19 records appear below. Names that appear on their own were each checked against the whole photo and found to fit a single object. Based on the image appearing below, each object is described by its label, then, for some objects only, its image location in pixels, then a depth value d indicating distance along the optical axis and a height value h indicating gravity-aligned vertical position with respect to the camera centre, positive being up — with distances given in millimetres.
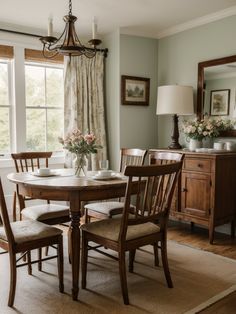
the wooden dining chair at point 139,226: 2187 -708
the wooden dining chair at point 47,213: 2857 -740
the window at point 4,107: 4246 +228
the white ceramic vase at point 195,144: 3961 -197
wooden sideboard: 3520 -671
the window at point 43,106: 4473 +269
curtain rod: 4066 +1137
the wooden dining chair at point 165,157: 2733 -254
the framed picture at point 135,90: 4547 +491
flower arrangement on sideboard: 3826 -1
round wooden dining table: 2322 -460
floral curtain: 4570 +397
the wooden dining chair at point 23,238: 2182 -749
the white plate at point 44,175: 2790 -399
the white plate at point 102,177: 2662 -400
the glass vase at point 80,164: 2811 -312
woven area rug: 2240 -1188
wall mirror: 3816 +451
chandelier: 2641 +673
